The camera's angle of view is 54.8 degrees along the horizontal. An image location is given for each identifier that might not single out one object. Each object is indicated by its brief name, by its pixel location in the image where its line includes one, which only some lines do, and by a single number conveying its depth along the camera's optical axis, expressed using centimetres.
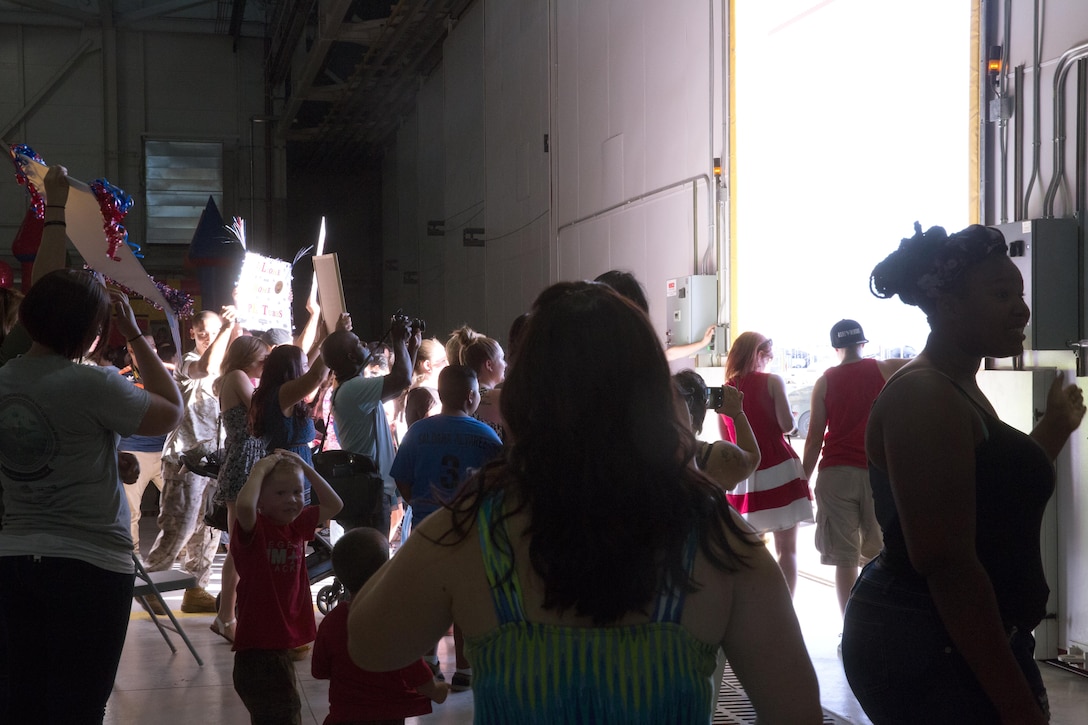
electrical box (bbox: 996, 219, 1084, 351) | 486
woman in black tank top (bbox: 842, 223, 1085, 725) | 172
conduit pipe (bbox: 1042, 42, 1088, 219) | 484
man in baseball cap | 542
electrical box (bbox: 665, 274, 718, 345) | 781
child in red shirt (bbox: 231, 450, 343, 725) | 340
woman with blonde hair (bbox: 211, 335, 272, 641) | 537
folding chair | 487
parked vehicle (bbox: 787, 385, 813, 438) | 763
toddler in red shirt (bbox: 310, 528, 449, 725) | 278
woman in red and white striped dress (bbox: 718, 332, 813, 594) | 555
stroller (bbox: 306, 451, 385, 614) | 493
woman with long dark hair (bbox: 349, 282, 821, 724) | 127
